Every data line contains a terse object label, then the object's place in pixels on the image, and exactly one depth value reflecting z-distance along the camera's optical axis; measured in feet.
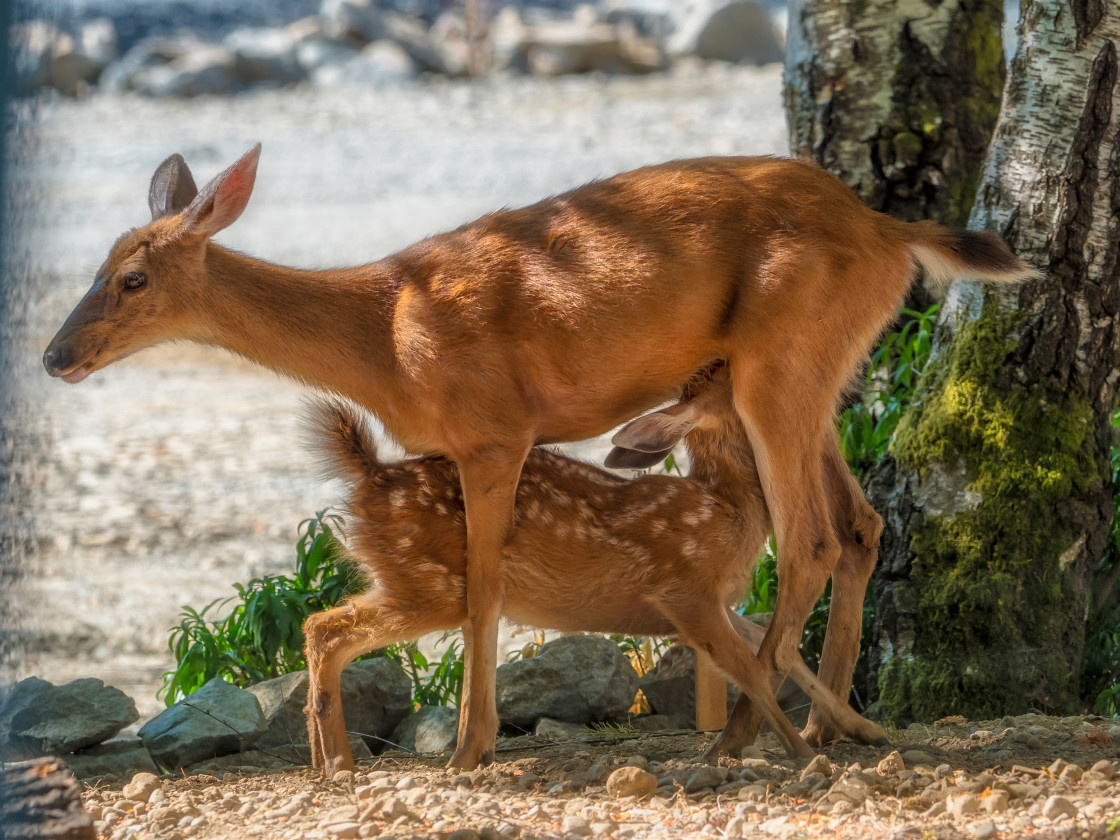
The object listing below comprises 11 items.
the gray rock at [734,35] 156.76
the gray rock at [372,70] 153.99
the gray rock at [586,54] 154.61
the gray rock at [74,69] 138.51
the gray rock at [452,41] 156.81
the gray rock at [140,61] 151.56
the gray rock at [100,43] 157.17
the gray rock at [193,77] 148.97
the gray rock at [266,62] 154.71
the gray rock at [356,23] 162.81
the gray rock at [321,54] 158.67
